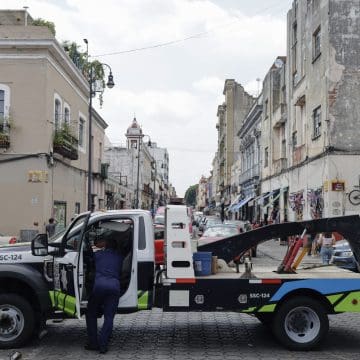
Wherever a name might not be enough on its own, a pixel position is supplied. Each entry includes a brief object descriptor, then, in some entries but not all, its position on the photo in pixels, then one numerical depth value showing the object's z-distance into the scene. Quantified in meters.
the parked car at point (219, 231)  22.66
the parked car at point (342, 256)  15.66
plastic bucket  7.95
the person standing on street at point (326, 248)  16.47
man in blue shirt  7.38
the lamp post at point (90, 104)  25.02
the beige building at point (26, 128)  22.06
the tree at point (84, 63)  29.84
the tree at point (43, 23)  29.61
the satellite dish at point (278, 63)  38.66
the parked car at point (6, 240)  14.92
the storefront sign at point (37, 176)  22.03
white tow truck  7.59
